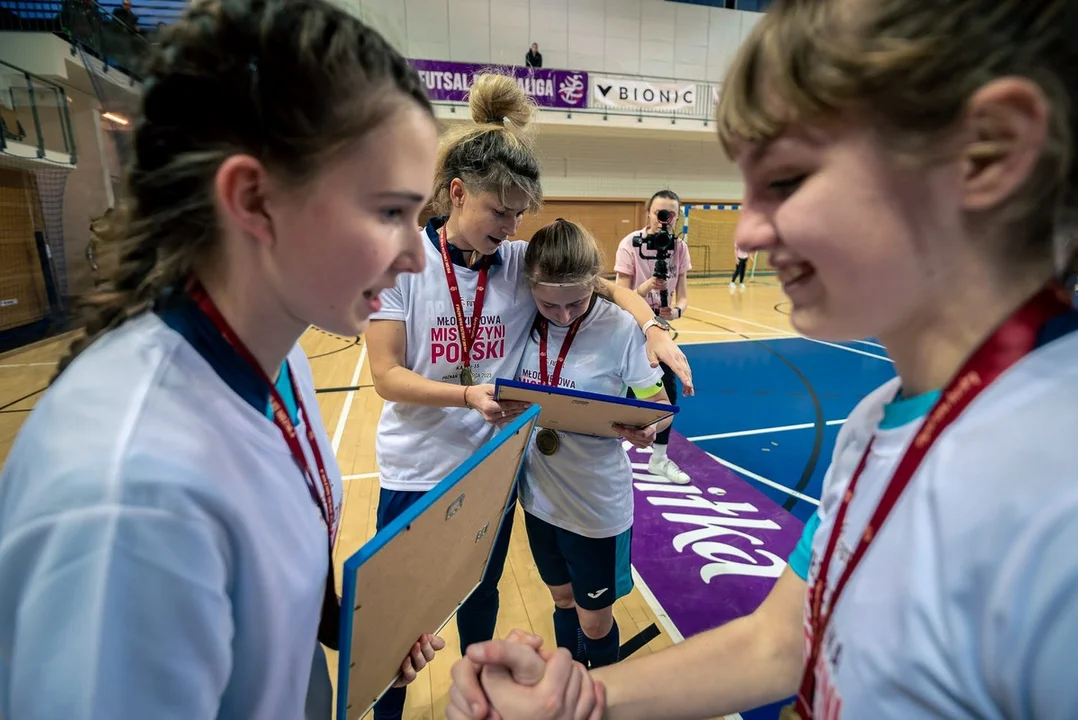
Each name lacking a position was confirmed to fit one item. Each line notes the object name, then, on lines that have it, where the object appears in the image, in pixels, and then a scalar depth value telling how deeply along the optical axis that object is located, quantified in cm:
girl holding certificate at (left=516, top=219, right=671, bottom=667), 189
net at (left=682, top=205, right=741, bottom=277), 1638
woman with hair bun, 162
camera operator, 385
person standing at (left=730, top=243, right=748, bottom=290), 1386
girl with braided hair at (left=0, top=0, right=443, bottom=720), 52
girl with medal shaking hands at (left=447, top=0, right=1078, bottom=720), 47
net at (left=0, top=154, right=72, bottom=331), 828
